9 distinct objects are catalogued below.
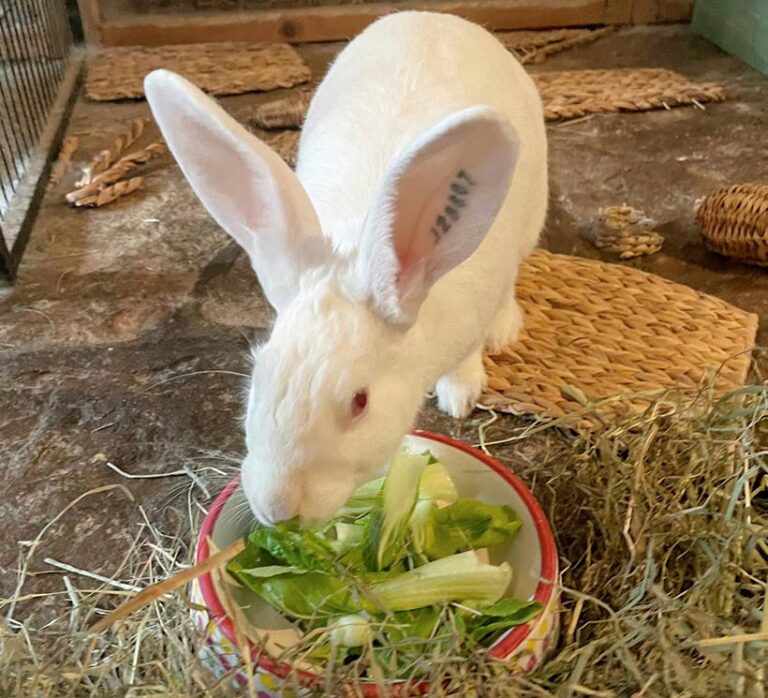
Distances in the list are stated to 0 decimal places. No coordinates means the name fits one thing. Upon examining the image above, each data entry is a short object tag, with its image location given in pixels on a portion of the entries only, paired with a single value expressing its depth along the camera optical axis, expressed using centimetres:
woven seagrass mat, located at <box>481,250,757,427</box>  55
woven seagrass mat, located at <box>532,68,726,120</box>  98
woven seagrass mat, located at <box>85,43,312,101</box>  105
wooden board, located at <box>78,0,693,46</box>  132
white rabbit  32
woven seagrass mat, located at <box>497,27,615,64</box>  127
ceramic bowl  34
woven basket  68
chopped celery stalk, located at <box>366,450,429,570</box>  37
